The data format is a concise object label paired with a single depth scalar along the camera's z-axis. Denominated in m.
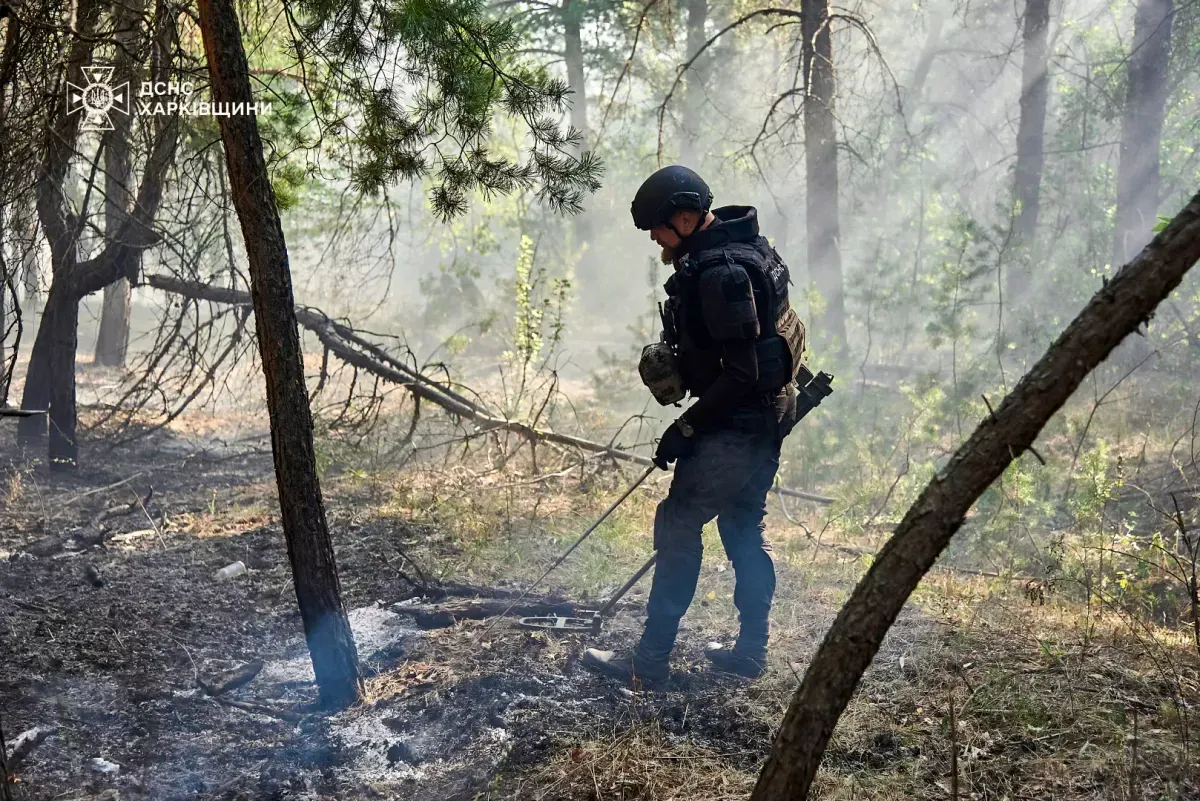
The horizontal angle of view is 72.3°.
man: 3.70
